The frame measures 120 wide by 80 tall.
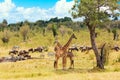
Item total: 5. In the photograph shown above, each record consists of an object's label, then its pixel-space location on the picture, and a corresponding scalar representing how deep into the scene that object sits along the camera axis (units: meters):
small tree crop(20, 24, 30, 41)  100.94
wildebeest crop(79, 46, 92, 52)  56.31
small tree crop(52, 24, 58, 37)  103.31
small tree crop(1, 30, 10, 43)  96.88
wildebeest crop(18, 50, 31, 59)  44.76
